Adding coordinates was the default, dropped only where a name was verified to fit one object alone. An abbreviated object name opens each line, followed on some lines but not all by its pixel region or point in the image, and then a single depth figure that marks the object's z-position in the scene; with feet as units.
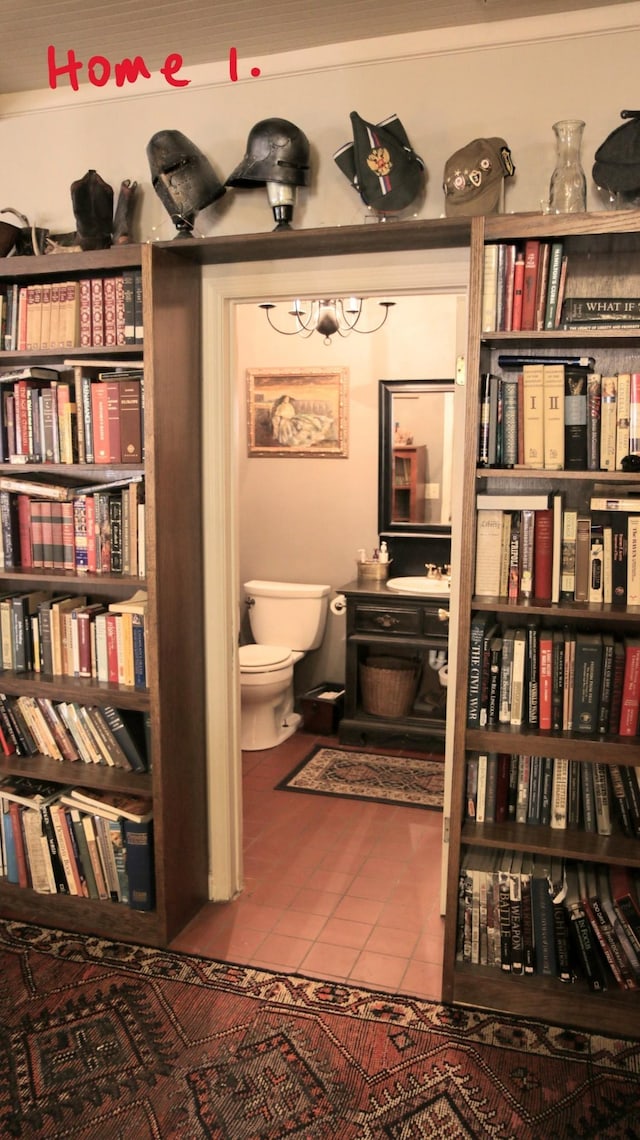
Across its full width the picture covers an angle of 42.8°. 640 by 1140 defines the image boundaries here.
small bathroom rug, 12.27
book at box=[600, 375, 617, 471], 6.88
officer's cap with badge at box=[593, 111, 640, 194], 6.68
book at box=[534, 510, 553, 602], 7.17
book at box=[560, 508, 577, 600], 7.14
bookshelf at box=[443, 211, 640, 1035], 6.75
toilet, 13.99
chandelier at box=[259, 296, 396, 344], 13.70
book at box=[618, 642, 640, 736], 7.02
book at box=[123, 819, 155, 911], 8.30
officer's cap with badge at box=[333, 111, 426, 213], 7.36
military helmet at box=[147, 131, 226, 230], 7.77
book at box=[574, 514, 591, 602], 7.11
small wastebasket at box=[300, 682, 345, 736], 14.64
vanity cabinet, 13.57
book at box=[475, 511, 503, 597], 7.22
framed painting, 15.06
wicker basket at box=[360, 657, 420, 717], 14.08
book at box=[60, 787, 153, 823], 8.43
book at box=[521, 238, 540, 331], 6.77
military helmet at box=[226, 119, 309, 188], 7.53
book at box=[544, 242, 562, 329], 6.75
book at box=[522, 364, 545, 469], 6.95
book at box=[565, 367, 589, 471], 6.96
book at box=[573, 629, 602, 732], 7.10
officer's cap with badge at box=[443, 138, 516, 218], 7.08
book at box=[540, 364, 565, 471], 6.93
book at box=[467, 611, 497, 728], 7.26
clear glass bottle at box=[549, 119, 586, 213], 6.82
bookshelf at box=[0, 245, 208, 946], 7.80
